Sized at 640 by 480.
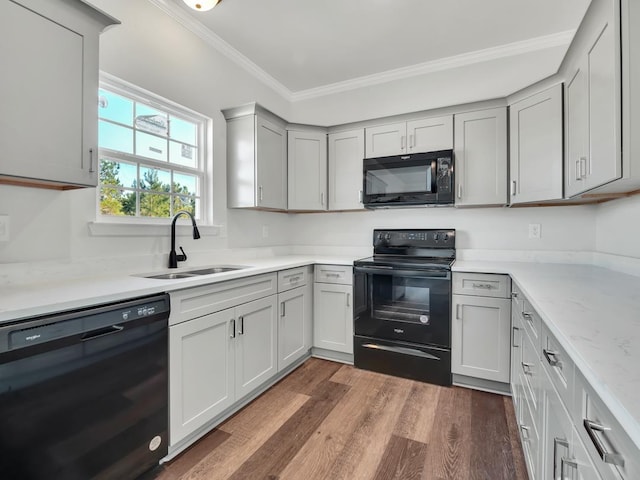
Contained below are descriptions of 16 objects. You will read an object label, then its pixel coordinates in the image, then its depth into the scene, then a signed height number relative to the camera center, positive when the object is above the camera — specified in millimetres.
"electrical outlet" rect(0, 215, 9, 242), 1420 +39
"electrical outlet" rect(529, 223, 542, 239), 2629 +82
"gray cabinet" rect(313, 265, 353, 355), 2750 -617
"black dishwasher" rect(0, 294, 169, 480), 1022 -584
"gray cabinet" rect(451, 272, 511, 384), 2238 -624
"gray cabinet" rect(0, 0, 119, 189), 1213 +603
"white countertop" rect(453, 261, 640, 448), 549 -238
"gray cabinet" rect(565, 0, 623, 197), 1251 +667
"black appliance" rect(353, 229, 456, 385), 2387 -607
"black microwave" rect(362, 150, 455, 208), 2637 +522
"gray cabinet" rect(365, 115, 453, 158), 2672 +909
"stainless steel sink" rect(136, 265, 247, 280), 1916 -230
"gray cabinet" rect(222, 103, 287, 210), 2664 +704
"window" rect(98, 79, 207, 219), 1936 +573
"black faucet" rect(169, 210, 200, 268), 2125 +1
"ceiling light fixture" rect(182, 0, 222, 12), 2020 +1514
